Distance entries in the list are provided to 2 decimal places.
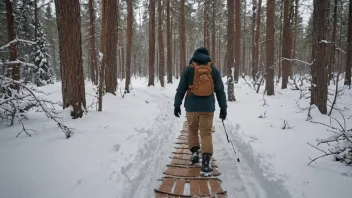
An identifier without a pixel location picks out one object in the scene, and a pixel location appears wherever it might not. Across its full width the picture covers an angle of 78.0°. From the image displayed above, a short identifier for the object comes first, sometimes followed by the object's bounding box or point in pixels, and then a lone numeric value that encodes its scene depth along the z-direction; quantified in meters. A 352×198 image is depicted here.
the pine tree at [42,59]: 26.31
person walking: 4.05
